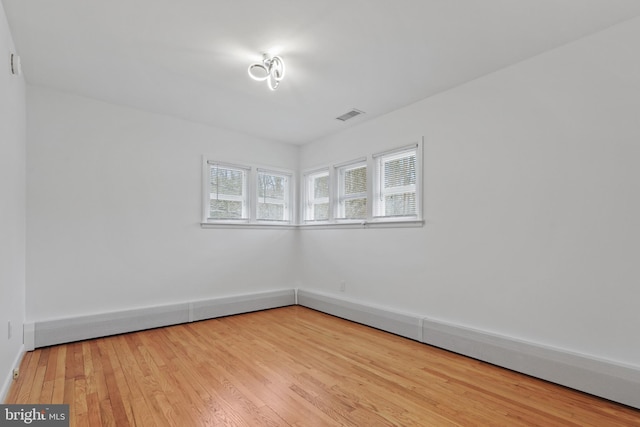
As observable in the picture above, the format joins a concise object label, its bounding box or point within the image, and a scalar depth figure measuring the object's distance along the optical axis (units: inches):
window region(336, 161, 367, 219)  168.4
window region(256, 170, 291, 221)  192.1
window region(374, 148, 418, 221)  142.7
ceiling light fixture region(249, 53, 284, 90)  105.6
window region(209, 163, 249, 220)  172.9
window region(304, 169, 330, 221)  193.5
